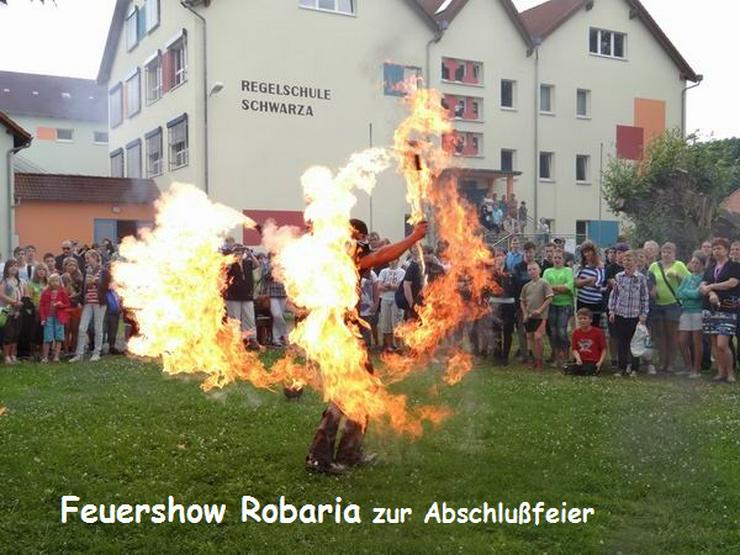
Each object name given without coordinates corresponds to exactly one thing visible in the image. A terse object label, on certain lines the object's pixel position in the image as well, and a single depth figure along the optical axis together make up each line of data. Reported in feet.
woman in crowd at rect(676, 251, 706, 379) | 37.42
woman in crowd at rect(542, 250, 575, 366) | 40.40
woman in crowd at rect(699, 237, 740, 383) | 35.88
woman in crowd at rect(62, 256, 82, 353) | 44.19
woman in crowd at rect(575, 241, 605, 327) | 40.14
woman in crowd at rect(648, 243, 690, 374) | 38.68
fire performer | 21.68
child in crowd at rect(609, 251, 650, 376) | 38.11
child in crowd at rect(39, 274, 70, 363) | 42.42
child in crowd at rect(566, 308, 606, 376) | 38.04
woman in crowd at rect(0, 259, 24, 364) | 41.86
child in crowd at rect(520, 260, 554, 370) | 40.11
